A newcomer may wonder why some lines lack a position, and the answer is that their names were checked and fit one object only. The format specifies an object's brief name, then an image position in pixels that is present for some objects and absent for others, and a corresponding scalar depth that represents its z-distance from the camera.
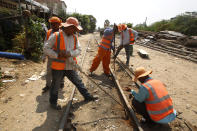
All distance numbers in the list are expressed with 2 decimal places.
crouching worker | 2.40
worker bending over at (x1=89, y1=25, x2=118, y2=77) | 4.75
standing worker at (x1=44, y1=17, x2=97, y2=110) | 2.56
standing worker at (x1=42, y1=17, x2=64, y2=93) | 3.57
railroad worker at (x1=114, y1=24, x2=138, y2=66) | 6.19
